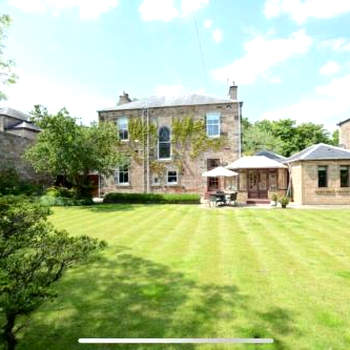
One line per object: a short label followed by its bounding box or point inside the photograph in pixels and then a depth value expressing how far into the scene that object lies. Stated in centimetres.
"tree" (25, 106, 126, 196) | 1722
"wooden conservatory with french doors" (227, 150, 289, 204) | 1997
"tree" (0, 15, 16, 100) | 1627
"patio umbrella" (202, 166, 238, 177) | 1834
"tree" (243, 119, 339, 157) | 4201
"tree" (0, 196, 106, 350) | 235
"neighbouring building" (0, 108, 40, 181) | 2036
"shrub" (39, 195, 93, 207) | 1862
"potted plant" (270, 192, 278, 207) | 1789
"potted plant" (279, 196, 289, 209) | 1686
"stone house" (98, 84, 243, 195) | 2341
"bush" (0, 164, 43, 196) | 1871
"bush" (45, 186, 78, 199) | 1947
